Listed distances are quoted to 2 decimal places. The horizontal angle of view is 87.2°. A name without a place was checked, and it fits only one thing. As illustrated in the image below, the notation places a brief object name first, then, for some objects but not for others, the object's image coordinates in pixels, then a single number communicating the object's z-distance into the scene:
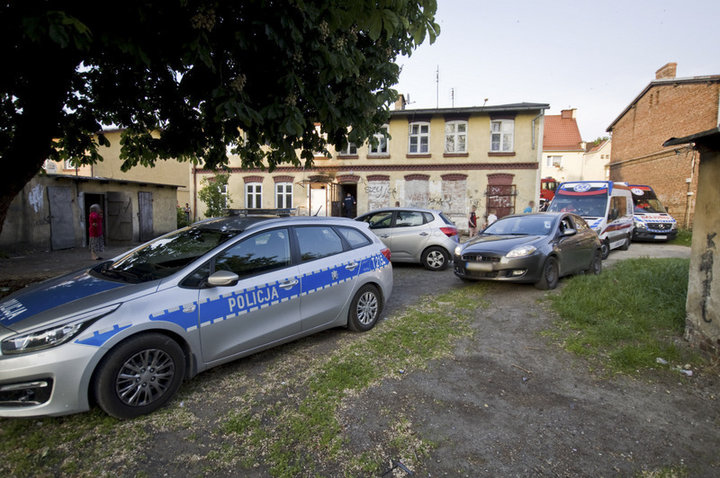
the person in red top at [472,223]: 16.88
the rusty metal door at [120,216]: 16.03
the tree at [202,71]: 3.62
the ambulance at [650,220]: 15.05
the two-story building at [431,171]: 19.47
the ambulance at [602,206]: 11.23
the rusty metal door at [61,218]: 13.57
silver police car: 2.70
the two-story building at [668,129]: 18.61
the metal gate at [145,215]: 16.84
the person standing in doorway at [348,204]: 21.03
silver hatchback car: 9.39
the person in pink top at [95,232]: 10.98
